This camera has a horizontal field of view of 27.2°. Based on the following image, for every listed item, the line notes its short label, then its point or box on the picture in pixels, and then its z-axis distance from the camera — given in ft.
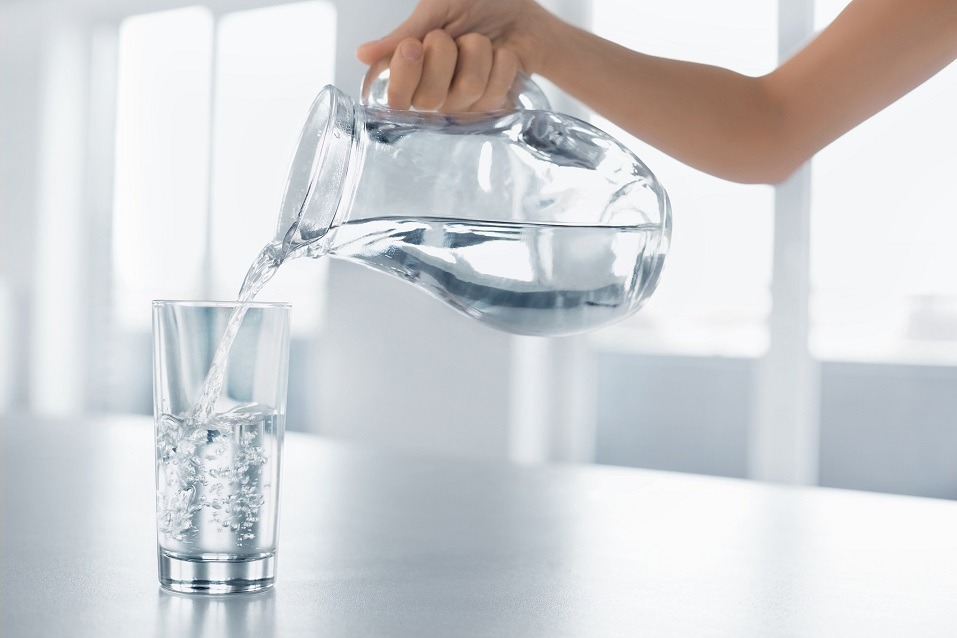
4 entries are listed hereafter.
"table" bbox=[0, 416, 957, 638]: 3.11
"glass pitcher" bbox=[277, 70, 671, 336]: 3.42
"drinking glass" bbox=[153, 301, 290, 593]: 3.21
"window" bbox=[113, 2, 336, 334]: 21.97
